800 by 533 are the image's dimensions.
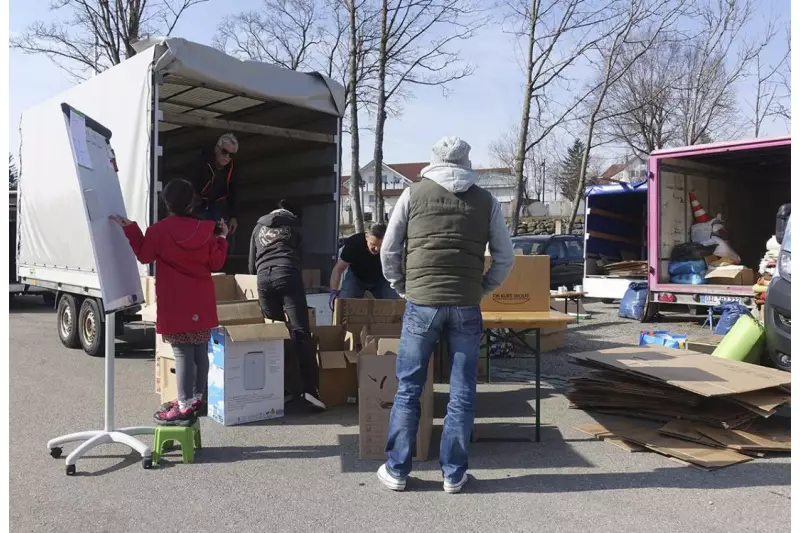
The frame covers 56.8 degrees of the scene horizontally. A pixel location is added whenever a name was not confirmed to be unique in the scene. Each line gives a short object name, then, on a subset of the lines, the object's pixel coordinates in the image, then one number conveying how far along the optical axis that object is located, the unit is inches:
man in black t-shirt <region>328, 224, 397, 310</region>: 271.6
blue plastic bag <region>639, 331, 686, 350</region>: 290.8
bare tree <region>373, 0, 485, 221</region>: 691.4
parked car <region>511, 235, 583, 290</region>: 587.2
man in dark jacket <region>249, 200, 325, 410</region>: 225.9
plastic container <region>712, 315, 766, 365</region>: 239.3
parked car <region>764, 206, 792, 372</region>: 223.6
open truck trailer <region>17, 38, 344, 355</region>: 269.3
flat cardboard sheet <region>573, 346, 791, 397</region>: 188.1
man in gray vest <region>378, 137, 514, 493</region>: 152.9
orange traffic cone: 443.8
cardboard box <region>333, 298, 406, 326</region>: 242.2
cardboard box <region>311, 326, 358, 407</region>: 228.8
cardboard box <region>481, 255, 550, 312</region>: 205.3
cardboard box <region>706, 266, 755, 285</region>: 394.6
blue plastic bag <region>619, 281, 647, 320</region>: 453.1
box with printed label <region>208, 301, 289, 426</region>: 206.7
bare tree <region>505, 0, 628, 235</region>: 746.2
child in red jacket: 178.4
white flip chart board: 164.4
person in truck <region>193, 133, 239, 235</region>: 313.3
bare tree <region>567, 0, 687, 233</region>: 802.2
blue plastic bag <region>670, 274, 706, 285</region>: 410.9
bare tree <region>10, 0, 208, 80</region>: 752.3
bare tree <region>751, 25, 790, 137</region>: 996.6
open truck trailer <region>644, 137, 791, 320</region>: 394.3
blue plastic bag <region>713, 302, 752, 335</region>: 343.6
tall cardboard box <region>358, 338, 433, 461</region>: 177.3
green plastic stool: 170.9
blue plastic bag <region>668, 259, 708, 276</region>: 415.5
